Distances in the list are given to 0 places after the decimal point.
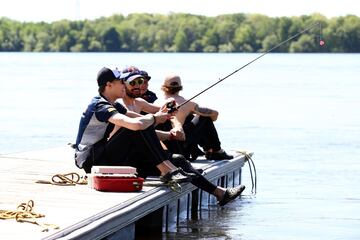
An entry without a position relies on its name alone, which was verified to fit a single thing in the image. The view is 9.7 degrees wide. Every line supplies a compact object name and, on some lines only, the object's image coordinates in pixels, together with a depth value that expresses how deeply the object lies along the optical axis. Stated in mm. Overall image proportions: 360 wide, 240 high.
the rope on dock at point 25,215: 14667
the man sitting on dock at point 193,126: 21374
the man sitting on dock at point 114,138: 17952
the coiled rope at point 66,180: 18624
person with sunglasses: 18919
